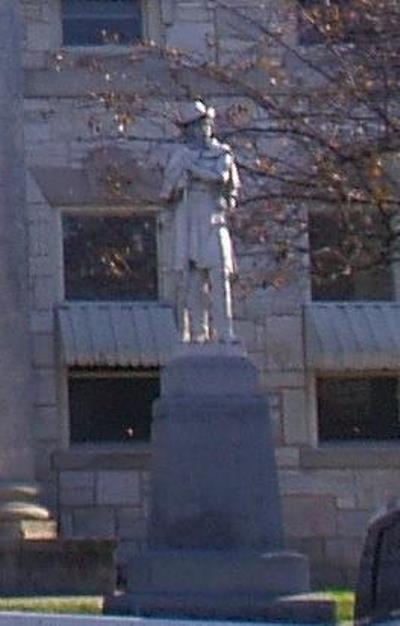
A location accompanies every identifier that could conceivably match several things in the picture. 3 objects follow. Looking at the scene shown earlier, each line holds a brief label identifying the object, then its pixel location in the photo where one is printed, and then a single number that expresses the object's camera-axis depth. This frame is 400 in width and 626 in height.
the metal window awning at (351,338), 28.16
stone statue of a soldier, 20.72
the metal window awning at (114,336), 27.62
